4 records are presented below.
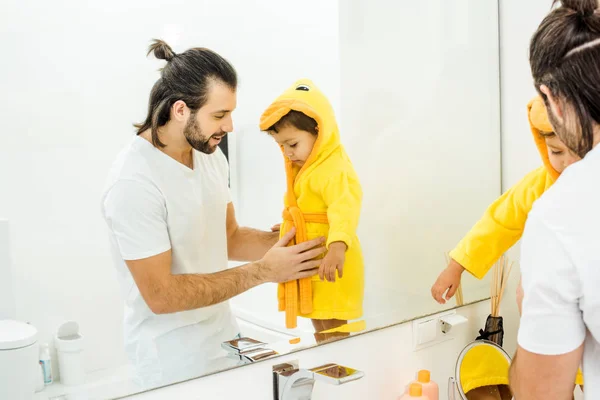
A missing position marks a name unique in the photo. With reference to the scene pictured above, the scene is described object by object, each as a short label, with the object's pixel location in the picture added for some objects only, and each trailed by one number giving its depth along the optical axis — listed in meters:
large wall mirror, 0.95
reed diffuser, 1.61
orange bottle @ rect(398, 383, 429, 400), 1.38
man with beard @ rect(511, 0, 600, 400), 0.82
